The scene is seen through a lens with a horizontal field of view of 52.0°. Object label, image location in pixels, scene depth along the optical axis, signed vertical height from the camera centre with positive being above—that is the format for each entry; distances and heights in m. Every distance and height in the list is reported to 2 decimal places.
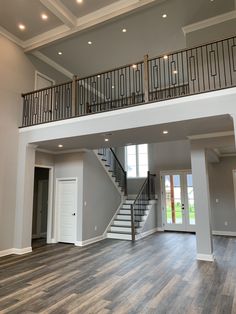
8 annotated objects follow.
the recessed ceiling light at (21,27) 6.65 +4.56
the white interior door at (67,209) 7.67 -0.54
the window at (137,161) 11.36 +1.46
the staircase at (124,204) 8.46 -0.50
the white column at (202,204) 5.68 -0.31
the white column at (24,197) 6.51 -0.11
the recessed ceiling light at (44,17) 6.34 +4.60
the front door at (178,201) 9.62 -0.40
